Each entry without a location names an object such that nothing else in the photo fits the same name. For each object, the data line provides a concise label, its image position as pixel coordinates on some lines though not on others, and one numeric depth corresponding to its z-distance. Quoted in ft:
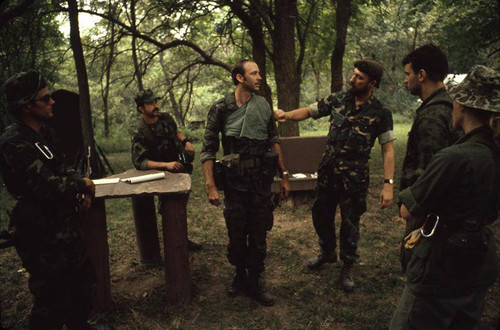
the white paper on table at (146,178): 12.26
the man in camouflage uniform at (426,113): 8.44
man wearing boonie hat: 5.95
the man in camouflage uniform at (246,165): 11.71
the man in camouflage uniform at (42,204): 8.38
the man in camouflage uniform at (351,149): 12.15
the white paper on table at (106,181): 12.40
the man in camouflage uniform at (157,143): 14.61
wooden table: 11.22
